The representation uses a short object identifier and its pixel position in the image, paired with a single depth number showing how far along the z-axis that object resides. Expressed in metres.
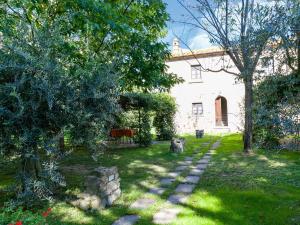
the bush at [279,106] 3.33
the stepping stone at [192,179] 6.38
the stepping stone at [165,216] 4.12
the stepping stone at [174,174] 7.07
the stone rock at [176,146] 11.03
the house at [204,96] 21.55
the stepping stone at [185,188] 5.62
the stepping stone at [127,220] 4.09
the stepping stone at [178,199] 4.99
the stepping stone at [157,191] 5.54
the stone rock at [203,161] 8.72
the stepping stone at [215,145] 12.43
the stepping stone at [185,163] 8.57
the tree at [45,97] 4.08
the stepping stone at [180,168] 7.81
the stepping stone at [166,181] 6.31
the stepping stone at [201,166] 7.88
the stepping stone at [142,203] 4.78
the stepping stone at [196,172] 7.18
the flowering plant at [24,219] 2.72
